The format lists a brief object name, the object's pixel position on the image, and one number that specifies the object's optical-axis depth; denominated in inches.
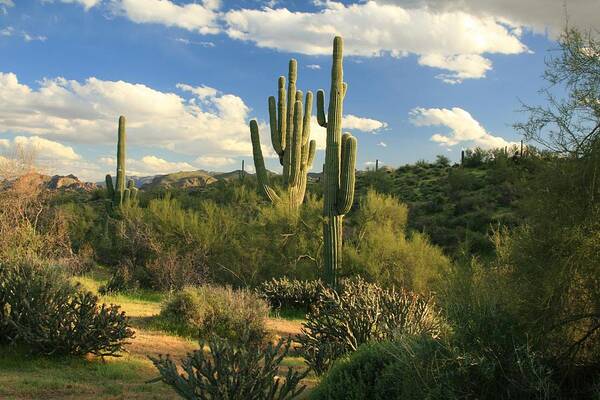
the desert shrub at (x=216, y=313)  476.1
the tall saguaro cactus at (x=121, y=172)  1067.3
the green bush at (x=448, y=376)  192.2
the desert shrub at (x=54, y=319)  354.0
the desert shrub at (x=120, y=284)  667.0
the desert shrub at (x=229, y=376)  219.0
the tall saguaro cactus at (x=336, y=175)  658.2
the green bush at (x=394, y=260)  654.5
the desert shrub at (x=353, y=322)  338.0
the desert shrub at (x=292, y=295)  655.1
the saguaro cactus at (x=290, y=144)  806.5
